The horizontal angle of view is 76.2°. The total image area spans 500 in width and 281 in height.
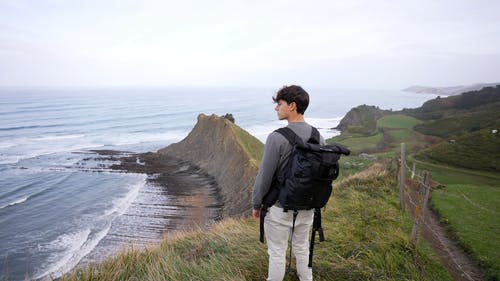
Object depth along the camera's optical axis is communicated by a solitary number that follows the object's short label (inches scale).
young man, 115.0
